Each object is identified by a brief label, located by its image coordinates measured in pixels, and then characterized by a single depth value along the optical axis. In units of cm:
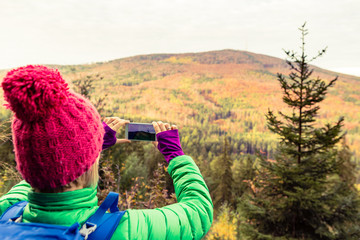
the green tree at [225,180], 3284
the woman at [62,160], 88
